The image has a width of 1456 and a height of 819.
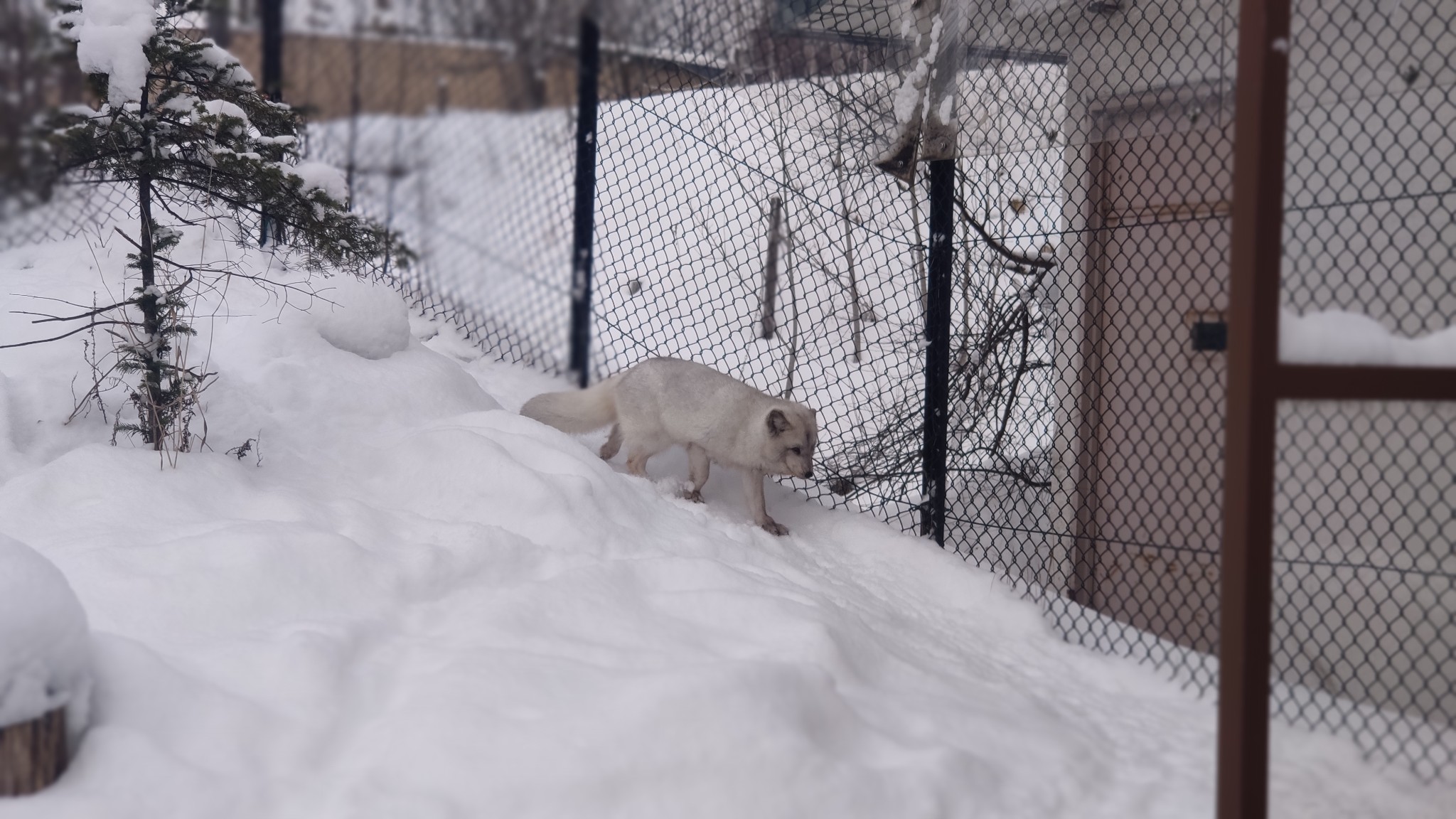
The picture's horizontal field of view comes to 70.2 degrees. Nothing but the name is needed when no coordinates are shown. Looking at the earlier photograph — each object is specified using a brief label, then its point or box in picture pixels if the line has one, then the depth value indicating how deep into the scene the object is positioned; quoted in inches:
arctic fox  208.8
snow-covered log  98.5
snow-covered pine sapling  160.1
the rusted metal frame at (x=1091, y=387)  206.5
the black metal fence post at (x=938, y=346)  198.5
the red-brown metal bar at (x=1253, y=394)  94.0
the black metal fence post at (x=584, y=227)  237.5
